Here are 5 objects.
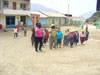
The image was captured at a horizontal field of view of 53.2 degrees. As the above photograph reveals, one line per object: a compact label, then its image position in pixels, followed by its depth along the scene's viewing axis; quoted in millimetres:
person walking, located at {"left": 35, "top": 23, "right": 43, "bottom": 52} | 5551
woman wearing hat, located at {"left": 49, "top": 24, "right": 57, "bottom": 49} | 6509
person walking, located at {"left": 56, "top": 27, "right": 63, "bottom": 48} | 6863
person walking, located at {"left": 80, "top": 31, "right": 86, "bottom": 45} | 8342
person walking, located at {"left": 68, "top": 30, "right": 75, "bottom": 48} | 7662
